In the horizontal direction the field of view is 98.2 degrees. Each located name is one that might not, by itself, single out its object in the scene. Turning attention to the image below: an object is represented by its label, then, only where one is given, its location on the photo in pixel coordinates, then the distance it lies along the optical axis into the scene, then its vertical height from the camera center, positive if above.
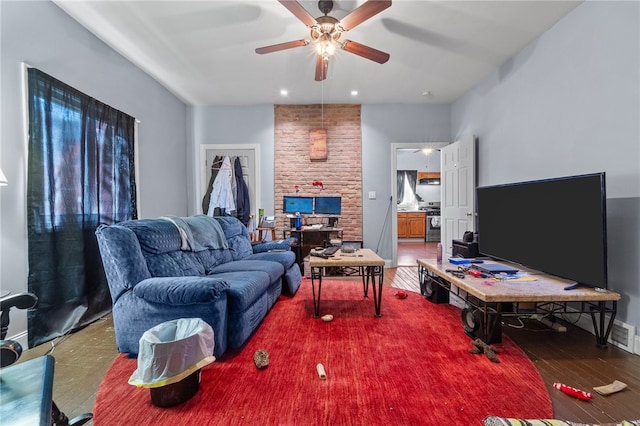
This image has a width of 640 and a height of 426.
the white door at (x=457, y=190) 3.96 +0.30
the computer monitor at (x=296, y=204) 4.89 +0.10
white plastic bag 1.40 -0.77
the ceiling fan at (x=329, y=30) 2.02 +1.49
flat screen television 1.97 -0.14
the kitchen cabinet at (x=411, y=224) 8.03 -0.42
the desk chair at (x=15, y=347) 0.97 -0.50
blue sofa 1.82 -0.55
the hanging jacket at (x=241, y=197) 4.80 +0.22
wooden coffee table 2.50 -0.48
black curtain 2.16 +0.08
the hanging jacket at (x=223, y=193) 4.75 +0.29
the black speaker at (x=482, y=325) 2.04 -0.88
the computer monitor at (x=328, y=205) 4.88 +0.08
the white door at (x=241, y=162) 4.91 +0.86
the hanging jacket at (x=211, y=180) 4.86 +0.52
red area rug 1.36 -1.01
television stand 1.91 -0.61
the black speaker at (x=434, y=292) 2.96 -0.89
